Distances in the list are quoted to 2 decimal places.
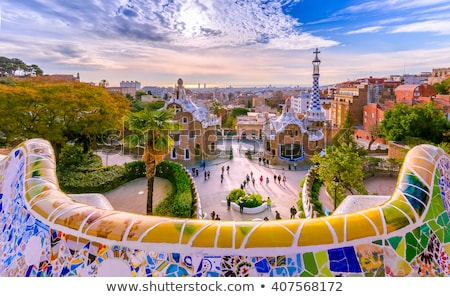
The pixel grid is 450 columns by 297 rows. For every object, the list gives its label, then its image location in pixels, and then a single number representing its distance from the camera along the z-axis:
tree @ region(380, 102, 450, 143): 25.28
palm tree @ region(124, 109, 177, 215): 13.22
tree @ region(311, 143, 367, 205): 15.43
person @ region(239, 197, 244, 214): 16.41
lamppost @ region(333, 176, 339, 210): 14.43
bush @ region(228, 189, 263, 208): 16.61
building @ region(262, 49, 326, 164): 26.44
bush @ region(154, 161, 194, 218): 14.21
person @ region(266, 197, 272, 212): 16.98
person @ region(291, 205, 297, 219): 15.36
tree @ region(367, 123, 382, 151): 30.10
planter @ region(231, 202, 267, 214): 16.34
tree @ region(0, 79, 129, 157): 19.33
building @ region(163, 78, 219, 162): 26.27
